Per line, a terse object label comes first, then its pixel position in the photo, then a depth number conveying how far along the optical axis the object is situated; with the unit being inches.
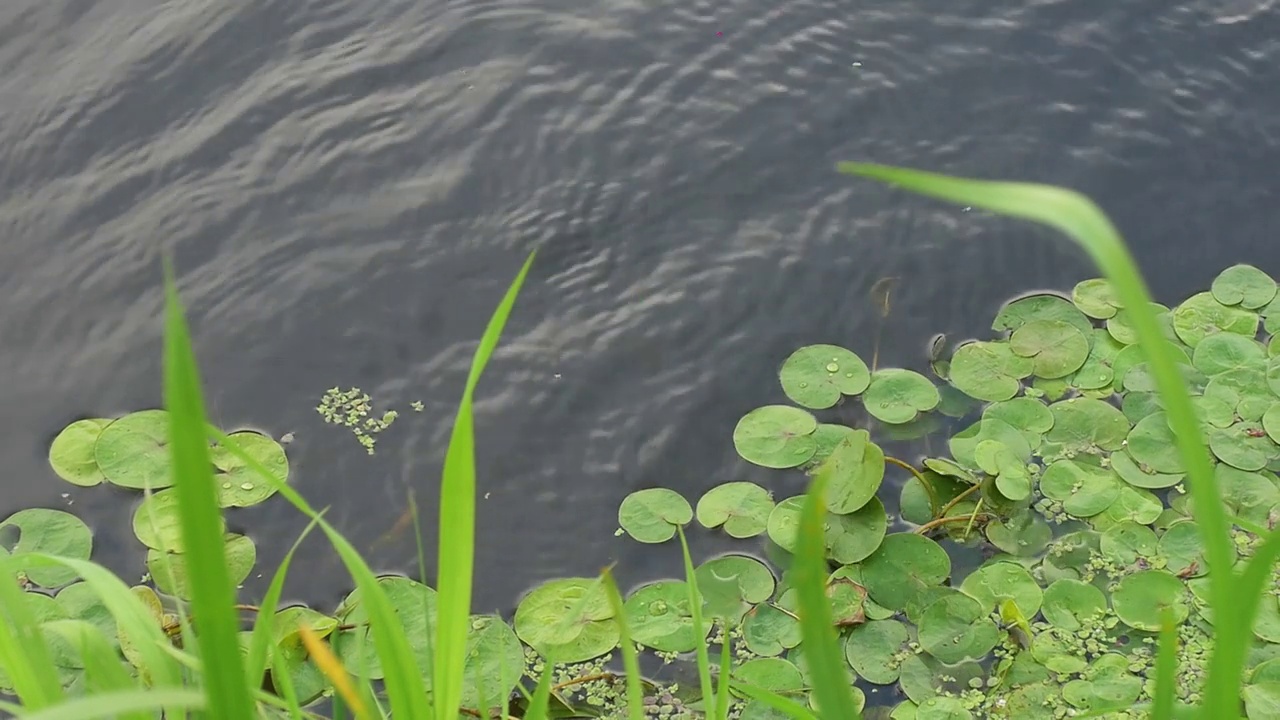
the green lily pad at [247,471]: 85.1
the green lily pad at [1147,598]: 73.7
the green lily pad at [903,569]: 76.3
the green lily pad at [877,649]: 72.9
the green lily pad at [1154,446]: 83.0
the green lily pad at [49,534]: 80.8
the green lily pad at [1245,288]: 94.2
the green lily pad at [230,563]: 79.0
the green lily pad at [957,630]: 72.9
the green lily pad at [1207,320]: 92.3
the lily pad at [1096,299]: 95.0
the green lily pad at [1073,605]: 74.4
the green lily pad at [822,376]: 90.3
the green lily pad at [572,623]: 74.4
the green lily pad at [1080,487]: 81.0
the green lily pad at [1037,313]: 94.9
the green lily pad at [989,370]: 89.8
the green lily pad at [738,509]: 82.4
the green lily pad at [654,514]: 82.7
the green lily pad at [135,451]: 84.8
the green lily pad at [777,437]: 86.4
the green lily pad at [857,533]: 78.3
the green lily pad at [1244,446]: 82.3
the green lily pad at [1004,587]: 75.3
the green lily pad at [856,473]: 78.0
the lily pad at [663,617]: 74.7
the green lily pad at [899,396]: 88.4
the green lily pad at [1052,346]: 90.6
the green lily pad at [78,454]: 85.6
